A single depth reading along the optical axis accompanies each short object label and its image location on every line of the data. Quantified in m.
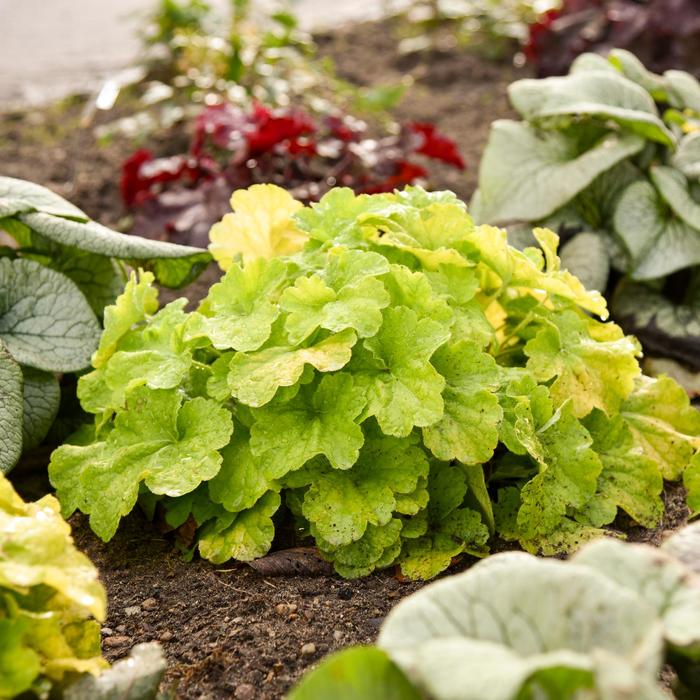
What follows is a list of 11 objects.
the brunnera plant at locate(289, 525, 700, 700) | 1.00
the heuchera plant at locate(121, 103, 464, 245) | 1.69
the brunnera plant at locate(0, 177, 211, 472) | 1.40
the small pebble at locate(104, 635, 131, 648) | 1.25
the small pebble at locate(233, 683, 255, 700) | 1.20
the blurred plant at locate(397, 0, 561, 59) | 2.62
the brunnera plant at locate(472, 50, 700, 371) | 1.57
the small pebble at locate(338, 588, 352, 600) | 1.28
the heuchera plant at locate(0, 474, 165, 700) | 1.07
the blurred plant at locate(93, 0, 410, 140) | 2.00
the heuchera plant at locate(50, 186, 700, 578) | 1.27
